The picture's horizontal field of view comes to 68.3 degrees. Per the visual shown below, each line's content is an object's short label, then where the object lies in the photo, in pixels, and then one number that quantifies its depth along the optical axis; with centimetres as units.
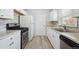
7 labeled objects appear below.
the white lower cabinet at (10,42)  95
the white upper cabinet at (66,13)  183
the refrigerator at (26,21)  306
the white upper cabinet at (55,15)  314
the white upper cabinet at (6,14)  133
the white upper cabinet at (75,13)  146
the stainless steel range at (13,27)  197
